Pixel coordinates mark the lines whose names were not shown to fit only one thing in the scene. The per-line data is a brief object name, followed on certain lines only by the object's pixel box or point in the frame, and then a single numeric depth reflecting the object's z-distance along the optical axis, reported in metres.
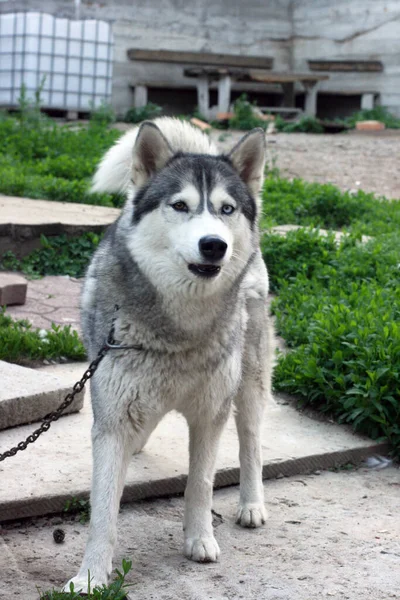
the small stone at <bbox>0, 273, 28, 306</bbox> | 5.85
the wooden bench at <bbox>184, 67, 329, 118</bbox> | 14.99
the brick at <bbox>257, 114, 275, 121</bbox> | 14.37
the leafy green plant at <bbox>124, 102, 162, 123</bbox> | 14.36
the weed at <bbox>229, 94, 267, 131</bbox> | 13.75
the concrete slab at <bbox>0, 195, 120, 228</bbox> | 6.89
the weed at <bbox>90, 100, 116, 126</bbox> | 13.09
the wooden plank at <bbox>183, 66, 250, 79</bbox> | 14.95
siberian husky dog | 3.09
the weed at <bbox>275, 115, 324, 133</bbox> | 14.16
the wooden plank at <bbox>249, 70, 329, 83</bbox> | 14.92
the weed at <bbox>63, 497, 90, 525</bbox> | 3.59
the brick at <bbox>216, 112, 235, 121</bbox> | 14.28
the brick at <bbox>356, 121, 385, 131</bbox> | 14.20
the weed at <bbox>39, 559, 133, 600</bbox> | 2.83
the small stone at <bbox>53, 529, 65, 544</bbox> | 3.38
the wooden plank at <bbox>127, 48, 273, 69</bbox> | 14.91
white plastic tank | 13.59
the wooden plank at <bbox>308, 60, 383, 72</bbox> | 15.46
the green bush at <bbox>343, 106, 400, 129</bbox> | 14.85
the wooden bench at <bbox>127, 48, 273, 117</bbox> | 14.94
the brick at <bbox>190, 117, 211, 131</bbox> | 13.55
